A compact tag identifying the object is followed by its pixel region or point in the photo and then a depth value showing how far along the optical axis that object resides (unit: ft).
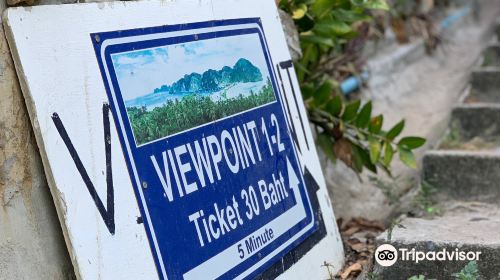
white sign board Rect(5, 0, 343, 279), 6.11
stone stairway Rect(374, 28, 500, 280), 9.17
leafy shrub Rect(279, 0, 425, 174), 11.01
